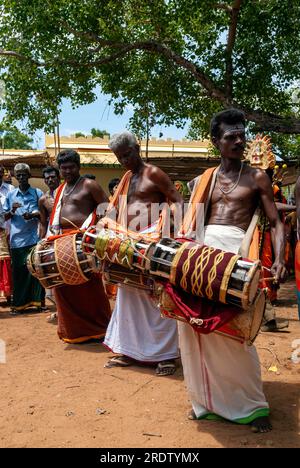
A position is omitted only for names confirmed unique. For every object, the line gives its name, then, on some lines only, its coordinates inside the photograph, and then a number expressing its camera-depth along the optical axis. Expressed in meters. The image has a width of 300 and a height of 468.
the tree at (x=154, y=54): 8.97
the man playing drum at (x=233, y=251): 3.33
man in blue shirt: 7.40
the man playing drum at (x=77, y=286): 5.49
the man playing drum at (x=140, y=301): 4.57
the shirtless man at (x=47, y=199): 6.84
